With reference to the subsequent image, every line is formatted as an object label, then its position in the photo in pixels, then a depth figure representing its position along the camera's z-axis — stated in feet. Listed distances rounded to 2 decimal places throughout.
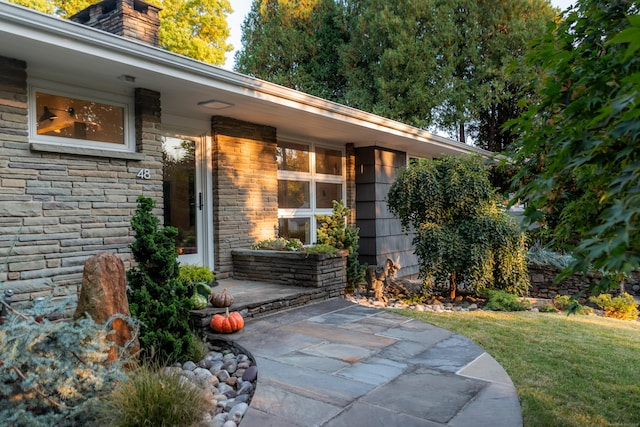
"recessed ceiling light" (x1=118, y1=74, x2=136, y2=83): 14.39
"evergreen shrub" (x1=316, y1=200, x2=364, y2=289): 21.12
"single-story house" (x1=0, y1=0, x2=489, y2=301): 13.01
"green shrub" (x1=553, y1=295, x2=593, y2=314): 21.20
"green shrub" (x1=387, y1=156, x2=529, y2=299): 20.21
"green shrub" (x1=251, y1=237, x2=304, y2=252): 21.08
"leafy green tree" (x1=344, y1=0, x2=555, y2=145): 45.57
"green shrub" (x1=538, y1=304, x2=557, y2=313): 20.13
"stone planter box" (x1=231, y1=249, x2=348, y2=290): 18.70
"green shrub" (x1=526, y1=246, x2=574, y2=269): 27.62
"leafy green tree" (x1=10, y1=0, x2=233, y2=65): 51.61
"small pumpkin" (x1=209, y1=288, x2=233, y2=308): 14.49
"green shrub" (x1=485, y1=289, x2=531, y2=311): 19.89
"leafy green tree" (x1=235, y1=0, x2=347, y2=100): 51.98
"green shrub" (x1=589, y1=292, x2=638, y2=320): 21.93
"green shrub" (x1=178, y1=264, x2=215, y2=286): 17.37
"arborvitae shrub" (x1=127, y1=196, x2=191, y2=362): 11.03
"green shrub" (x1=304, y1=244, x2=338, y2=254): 19.14
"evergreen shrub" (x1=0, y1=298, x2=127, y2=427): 7.54
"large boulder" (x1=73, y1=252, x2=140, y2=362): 9.59
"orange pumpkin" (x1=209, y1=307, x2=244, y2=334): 13.58
